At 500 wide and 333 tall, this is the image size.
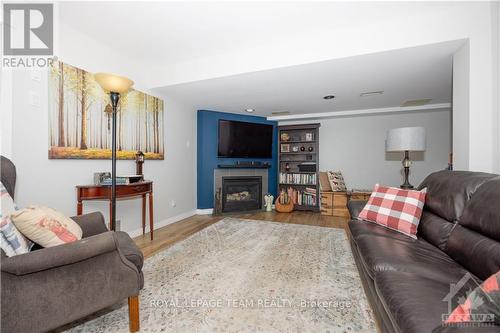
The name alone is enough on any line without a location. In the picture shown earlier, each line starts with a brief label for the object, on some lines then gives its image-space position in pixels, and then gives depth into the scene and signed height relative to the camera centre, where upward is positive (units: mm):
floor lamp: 1897 +707
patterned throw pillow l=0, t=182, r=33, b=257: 974 -350
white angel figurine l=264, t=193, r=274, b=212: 4551 -822
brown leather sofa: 836 -544
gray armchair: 872 -565
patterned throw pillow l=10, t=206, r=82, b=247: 1008 -318
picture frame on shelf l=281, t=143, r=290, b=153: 4910 +375
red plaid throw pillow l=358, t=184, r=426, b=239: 1700 -387
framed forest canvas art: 1992 +501
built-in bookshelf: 4566 -23
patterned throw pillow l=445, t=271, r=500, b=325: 701 -484
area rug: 1291 -971
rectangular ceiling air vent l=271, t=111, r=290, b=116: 4465 +1104
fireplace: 4238 -620
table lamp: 2561 +311
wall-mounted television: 4309 +526
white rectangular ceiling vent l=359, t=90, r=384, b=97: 3182 +1091
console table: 2029 -298
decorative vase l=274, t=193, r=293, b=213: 4387 -893
